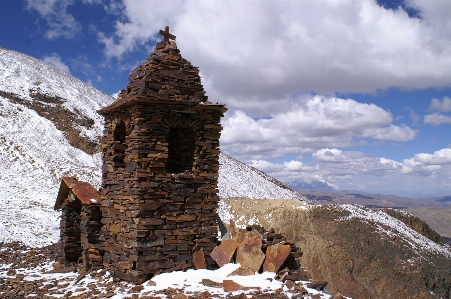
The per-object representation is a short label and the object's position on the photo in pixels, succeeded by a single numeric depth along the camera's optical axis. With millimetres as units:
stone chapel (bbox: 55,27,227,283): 9273
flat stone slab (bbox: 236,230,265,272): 8906
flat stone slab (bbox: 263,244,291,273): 8680
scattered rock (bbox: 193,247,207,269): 9491
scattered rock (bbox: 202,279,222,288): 8305
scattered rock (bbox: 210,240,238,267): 9477
